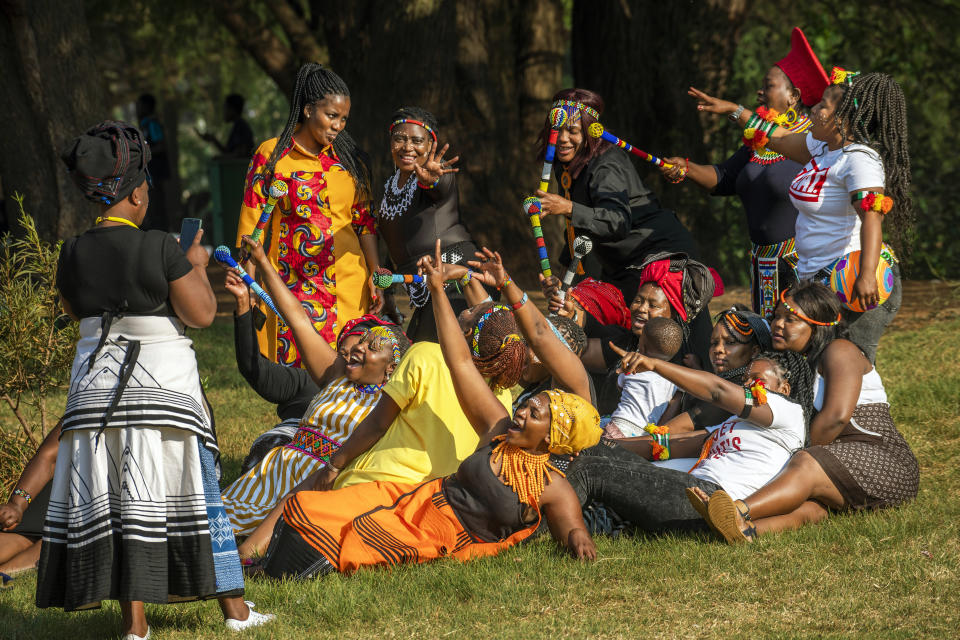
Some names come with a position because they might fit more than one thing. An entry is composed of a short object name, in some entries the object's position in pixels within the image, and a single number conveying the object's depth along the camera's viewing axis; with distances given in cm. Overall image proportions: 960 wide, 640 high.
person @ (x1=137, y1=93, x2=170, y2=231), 3306
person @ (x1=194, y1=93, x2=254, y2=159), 3412
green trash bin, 3187
